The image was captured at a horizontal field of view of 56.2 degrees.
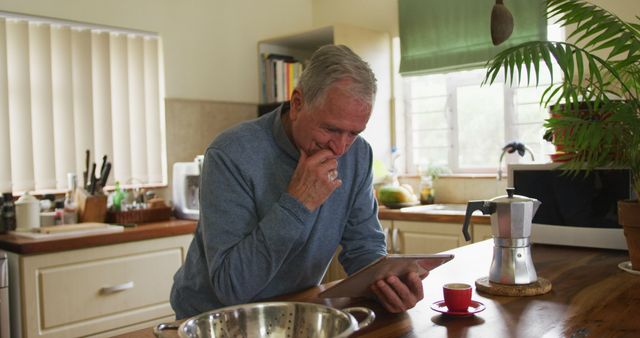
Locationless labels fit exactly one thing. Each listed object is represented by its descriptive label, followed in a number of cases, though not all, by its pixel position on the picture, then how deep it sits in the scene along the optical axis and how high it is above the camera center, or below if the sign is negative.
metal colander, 0.92 -0.26
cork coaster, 1.36 -0.33
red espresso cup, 1.20 -0.30
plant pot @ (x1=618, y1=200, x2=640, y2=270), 1.60 -0.23
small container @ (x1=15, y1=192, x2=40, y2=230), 2.82 -0.25
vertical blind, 3.05 +0.31
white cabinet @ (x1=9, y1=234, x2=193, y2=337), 2.50 -0.57
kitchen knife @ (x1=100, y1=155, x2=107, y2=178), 3.14 -0.02
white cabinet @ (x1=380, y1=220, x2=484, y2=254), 2.94 -0.44
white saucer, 1.59 -0.34
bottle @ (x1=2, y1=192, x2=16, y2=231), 2.83 -0.24
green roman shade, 3.29 +0.69
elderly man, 1.24 -0.10
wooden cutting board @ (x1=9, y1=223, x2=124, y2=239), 2.64 -0.32
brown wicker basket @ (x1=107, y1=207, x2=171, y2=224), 3.13 -0.31
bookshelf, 3.75 +0.65
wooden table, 1.09 -0.34
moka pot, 1.40 -0.22
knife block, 3.06 -0.24
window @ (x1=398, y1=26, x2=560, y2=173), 3.50 +0.17
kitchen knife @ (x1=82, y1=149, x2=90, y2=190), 3.17 -0.08
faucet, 3.18 -0.01
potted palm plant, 1.59 +0.12
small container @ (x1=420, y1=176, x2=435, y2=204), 3.69 -0.26
